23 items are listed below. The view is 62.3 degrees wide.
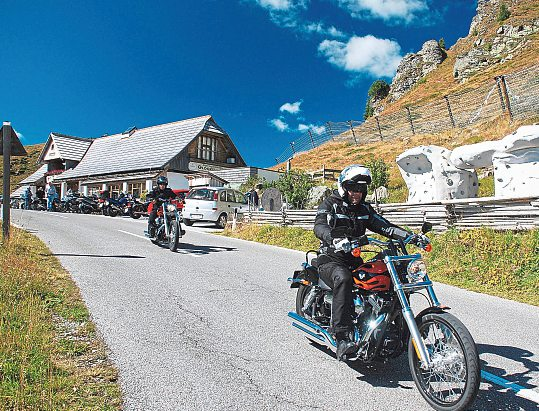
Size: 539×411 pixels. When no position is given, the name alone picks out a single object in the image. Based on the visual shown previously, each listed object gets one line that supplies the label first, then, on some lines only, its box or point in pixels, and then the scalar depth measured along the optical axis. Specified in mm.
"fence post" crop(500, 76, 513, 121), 20062
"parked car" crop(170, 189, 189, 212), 24308
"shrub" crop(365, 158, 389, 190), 18562
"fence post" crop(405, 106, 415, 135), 34241
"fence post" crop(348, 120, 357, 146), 41750
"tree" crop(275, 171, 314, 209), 18594
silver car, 21062
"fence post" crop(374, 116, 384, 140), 37231
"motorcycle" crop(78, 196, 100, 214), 30178
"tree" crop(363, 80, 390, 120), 99938
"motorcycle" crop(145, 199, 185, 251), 11508
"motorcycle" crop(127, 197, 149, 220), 26297
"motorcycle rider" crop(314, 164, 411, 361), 3975
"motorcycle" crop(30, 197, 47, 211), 35875
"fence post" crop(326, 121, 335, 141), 46456
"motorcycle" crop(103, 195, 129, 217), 27855
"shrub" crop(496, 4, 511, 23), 77188
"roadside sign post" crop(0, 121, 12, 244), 9375
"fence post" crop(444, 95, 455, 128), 29817
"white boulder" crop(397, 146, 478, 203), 12508
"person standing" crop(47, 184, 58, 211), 33500
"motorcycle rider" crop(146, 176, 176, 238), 12166
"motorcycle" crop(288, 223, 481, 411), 3275
